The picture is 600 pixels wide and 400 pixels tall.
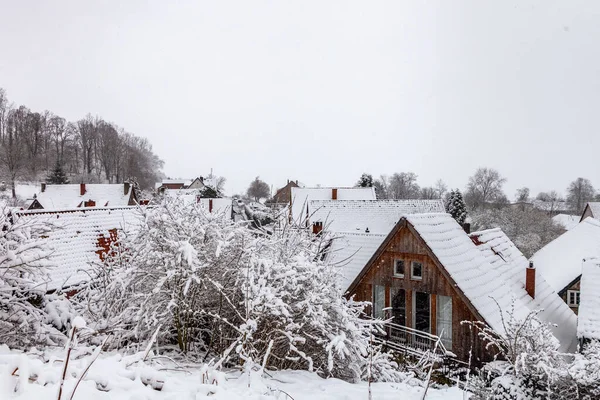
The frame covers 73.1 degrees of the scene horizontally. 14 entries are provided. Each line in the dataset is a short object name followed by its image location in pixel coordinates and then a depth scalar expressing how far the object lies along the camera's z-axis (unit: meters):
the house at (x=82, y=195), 35.72
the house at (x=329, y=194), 35.26
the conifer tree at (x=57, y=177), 49.47
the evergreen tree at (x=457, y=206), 42.97
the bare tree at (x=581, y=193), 84.00
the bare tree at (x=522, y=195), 83.95
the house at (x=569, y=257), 20.27
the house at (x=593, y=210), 40.72
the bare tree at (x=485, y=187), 74.18
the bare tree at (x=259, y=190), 67.28
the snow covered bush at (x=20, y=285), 5.28
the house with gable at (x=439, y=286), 11.72
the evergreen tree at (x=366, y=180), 50.62
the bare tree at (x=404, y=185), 83.49
